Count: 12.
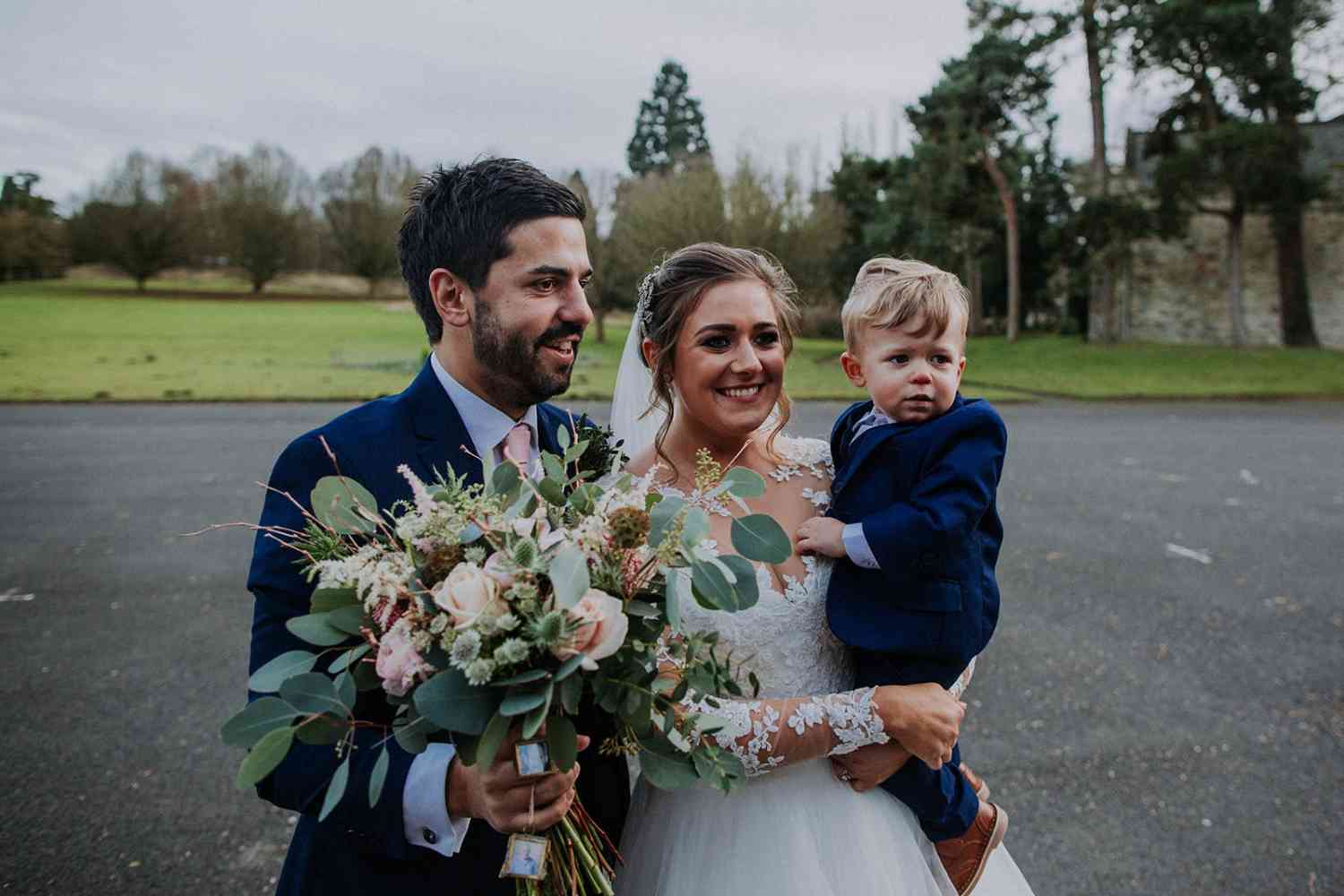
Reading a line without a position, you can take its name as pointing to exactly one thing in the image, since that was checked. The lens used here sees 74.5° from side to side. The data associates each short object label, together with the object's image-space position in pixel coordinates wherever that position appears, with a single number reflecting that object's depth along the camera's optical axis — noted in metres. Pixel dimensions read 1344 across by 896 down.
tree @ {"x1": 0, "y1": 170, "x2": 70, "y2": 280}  40.94
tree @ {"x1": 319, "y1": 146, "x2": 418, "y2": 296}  61.44
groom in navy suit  1.70
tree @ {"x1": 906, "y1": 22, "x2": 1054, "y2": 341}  29.33
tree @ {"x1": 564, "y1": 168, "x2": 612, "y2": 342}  32.03
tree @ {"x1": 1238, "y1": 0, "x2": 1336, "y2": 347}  25.41
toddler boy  2.04
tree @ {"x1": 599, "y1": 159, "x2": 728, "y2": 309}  26.55
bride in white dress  2.04
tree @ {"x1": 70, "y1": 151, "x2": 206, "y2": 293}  58.25
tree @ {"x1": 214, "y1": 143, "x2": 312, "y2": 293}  61.53
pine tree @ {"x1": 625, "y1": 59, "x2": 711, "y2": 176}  59.50
